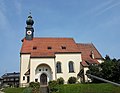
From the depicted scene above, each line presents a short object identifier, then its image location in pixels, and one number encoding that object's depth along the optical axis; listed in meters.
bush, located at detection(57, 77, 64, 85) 21.20
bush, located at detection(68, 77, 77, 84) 21.86
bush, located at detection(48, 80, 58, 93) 16.25
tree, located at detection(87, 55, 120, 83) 17.39
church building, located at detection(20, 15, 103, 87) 21.99
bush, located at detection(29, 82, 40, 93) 16.35
